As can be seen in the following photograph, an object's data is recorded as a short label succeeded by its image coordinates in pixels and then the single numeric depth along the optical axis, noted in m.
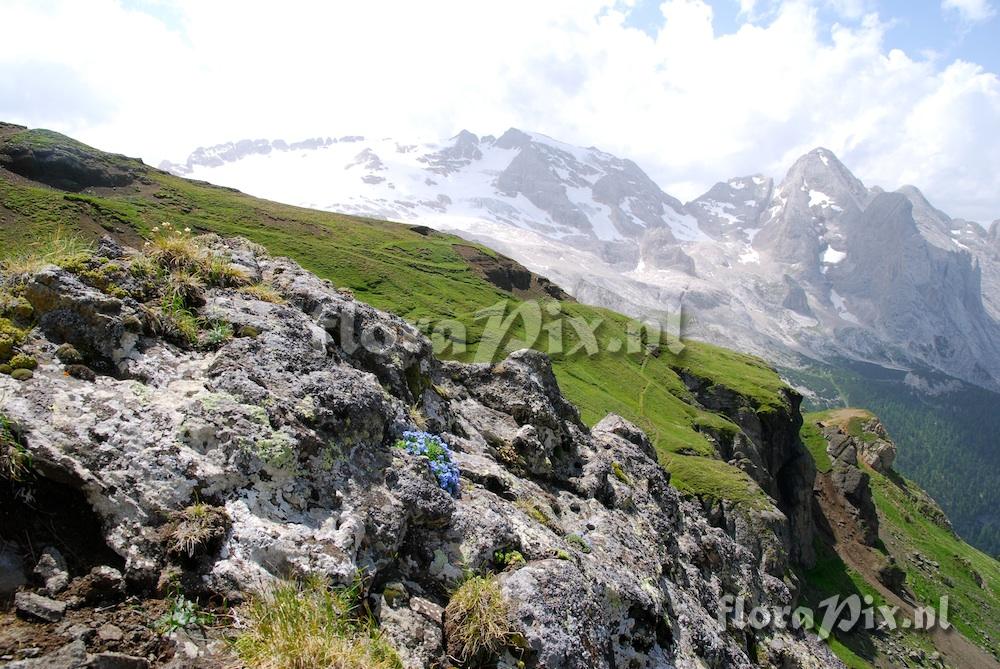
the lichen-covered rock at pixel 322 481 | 5.56
